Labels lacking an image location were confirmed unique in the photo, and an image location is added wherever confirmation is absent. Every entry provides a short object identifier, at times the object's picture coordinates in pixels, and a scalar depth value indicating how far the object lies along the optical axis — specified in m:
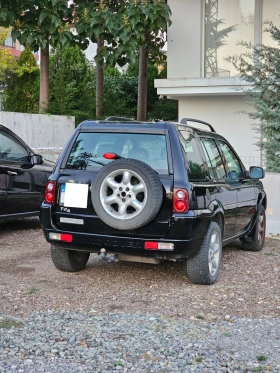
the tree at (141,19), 13.33
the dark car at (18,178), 9.12
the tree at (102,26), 13.68
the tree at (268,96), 10.67
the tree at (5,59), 30.84
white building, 14.12
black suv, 6.00
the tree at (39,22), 13.44
